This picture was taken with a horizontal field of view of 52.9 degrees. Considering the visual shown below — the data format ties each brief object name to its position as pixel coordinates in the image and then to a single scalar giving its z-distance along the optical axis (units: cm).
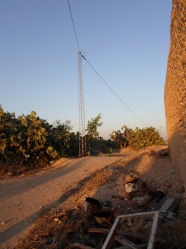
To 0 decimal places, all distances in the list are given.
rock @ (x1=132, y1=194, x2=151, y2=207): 389
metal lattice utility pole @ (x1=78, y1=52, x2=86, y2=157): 1086
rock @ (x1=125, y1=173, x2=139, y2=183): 481
